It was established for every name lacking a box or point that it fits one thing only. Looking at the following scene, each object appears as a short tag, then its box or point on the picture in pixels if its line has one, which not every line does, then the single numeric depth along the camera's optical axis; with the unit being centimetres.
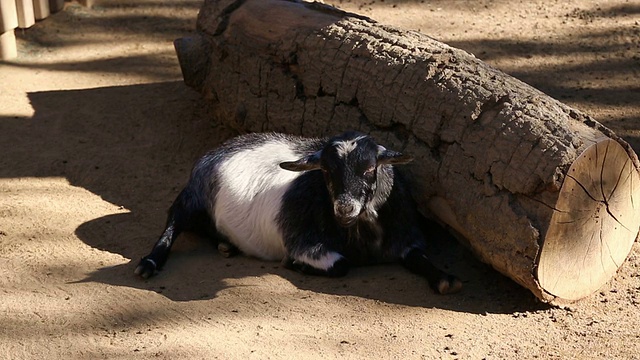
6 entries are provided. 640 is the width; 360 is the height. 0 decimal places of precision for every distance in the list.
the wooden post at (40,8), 829
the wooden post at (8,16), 773
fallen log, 445
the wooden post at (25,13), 799
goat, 480
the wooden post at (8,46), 791
